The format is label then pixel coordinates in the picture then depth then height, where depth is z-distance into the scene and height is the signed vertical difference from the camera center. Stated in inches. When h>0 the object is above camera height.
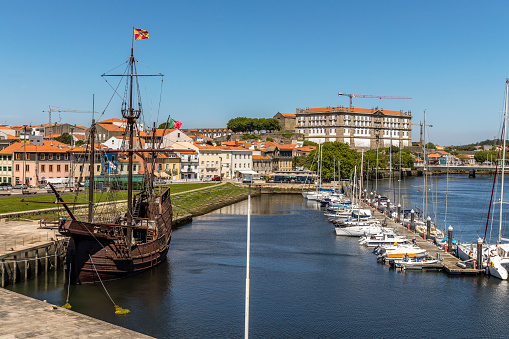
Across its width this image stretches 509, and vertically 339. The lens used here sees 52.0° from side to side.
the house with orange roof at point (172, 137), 5088.6 +232.6
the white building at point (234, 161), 5339.6 +6.9
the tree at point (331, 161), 5080.2 +25.0
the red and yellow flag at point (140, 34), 1744.6 +423.7
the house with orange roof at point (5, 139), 4648.1 +176.6
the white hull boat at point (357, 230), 2311.8 -295.1
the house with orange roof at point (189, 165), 4788.4 -40.8
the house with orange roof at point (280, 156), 6023.6 +75.3
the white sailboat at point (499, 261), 1594.5 -293.9
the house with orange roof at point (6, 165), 3595.0 -53.9
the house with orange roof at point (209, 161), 4982.8 +0.5
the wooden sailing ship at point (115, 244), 1411.2 -248.0
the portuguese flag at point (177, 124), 4213.8 +296.8
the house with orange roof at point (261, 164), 5728.3 -23.7
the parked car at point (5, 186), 3220.0 -182.8
